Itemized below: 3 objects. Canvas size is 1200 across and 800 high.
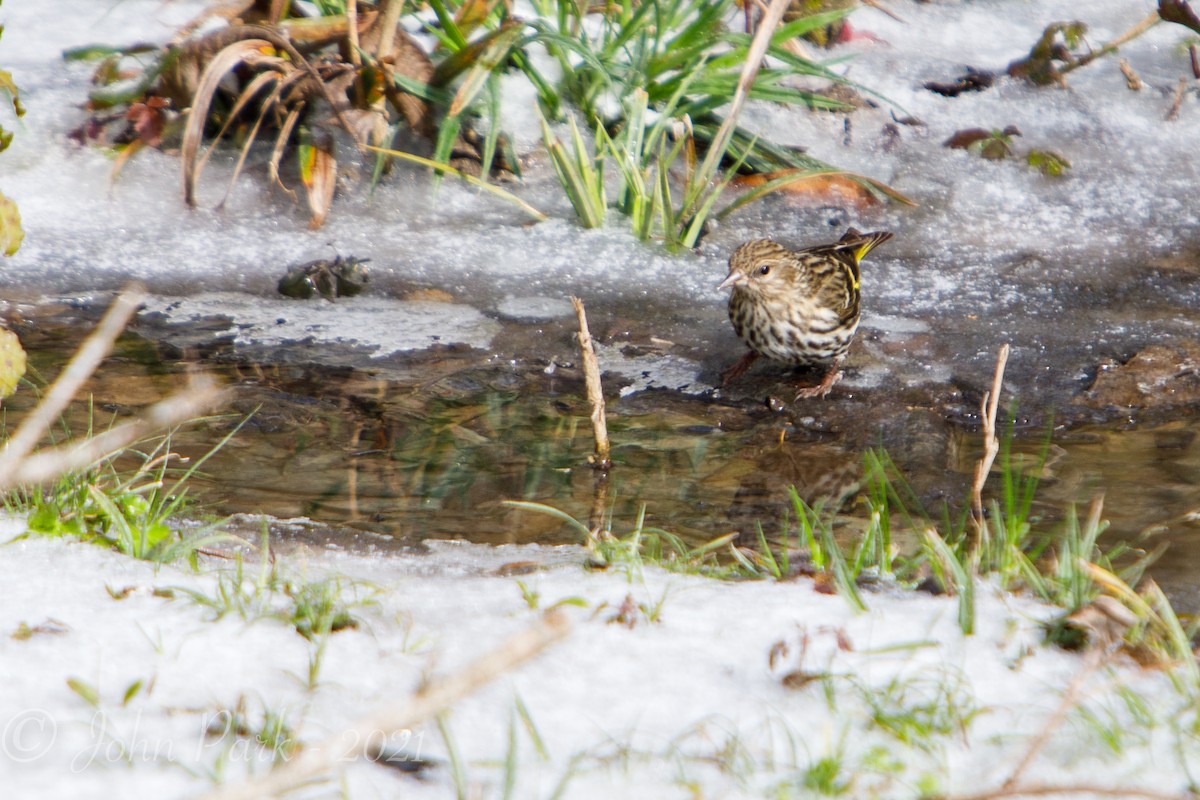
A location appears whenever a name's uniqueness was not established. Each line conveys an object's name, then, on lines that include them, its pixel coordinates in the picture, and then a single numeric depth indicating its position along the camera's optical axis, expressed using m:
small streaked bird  8.89
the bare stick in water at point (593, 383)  6.87
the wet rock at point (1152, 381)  8.42
